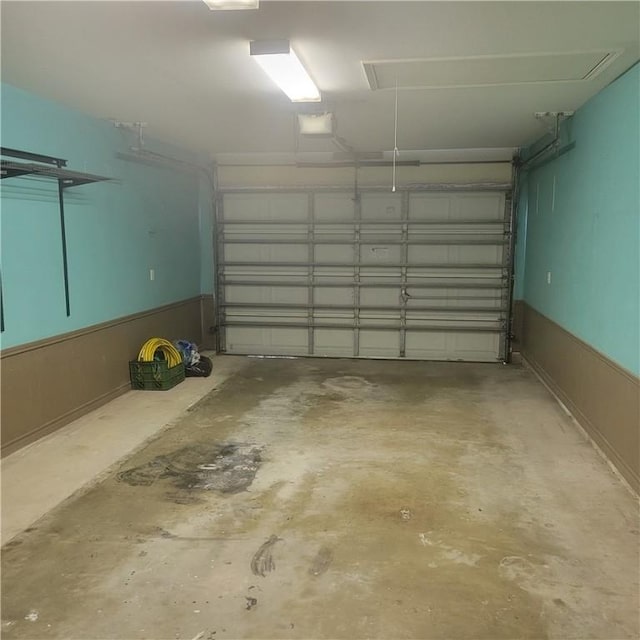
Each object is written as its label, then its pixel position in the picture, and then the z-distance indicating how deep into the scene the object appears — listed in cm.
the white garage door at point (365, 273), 705
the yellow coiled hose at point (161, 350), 562
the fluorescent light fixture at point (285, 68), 293
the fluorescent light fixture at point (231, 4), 218
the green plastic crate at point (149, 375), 558
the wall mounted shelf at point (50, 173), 365
